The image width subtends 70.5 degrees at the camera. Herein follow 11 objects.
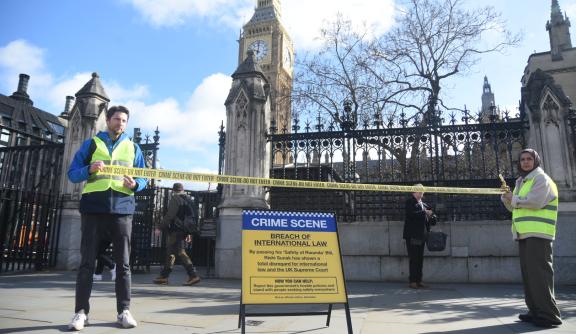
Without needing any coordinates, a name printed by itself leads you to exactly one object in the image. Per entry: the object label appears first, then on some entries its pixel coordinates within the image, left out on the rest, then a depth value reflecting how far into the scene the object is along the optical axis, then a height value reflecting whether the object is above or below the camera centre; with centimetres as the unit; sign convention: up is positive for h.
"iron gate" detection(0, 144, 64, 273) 907 +40
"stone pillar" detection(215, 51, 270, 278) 909 +206
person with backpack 807 +25
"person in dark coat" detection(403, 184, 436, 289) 753 +12
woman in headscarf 415 +2
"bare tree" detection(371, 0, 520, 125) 1719 +813
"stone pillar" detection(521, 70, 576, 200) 830 +227
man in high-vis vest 374 +26
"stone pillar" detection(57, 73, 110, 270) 1034 +248
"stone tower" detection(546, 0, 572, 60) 4256 +2168
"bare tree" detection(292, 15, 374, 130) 1907 +725
